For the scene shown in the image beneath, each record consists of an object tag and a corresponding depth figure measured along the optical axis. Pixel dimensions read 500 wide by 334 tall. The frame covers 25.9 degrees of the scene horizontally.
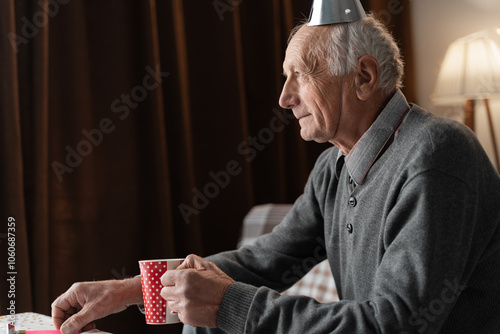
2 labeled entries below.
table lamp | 2.74
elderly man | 1.64
